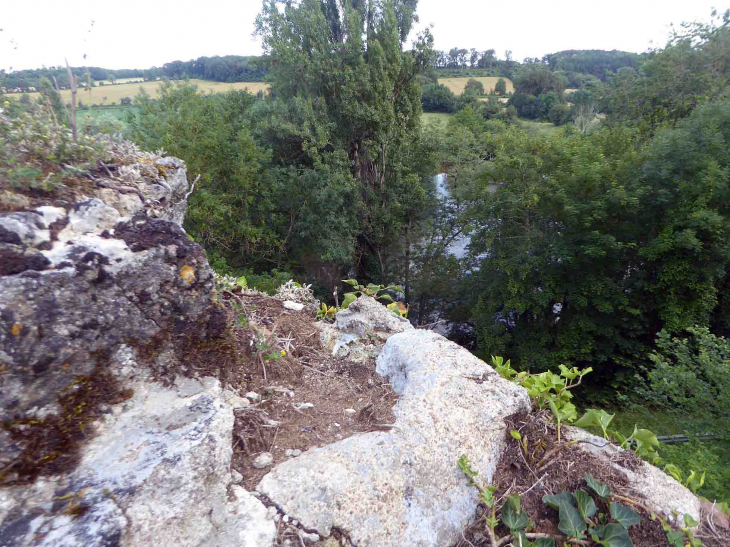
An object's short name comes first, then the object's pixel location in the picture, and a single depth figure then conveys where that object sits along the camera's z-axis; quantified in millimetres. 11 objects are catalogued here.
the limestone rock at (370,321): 3728
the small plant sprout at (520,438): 2432
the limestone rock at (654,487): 2201
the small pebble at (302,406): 2684
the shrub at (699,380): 7266
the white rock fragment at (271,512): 1845
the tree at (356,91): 13812
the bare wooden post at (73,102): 2394
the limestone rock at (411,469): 1949
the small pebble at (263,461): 2129
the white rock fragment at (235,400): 2436
